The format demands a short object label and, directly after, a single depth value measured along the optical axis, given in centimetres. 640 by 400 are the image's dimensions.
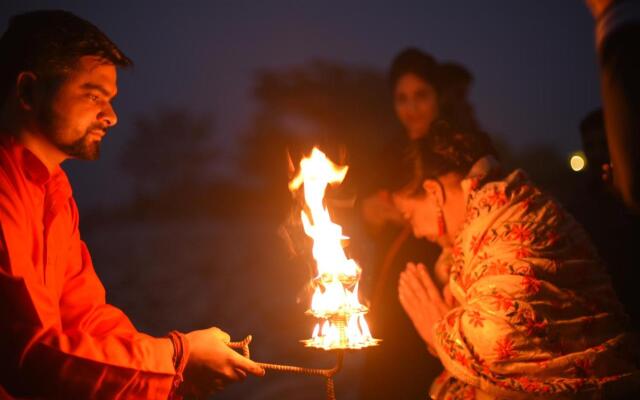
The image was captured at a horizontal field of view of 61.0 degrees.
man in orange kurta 197
